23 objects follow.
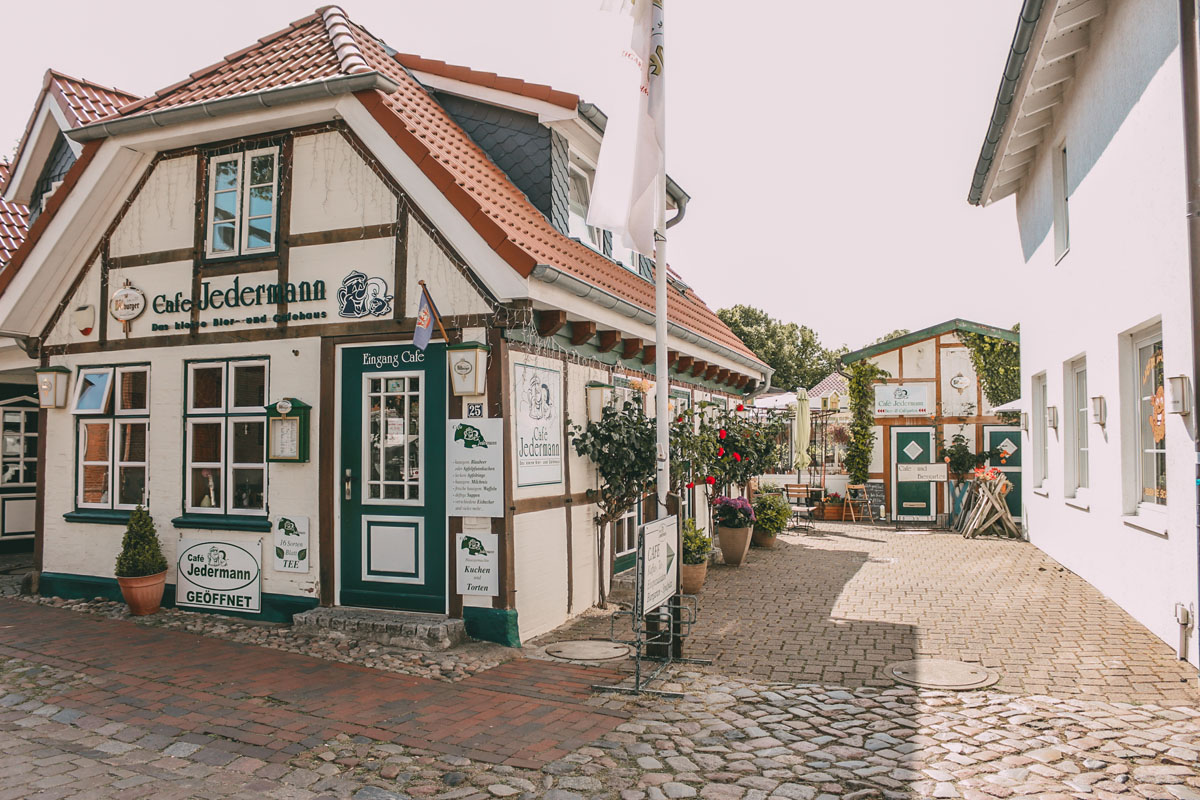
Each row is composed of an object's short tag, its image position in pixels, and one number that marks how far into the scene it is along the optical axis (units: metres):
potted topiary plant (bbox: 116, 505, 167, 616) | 8.34
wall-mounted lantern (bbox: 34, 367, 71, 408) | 9.30
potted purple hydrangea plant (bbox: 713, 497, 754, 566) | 11.81
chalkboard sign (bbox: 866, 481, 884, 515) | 19.09
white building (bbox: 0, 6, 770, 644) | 7.29
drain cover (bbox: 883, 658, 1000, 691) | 5.99
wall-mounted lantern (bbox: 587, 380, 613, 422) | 8.91
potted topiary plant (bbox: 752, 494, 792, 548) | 13.72
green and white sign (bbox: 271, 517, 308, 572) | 7.89
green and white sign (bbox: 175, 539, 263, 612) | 8.17
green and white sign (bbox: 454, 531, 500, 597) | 7.12
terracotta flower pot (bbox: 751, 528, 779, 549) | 13.95
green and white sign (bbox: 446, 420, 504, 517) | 7.10
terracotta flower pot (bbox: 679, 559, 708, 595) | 9.59
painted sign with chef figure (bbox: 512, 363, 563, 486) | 7.50
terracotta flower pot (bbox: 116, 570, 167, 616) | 8.36
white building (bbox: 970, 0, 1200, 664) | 6.57
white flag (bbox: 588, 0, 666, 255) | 6.45
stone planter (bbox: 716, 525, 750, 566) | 11.82
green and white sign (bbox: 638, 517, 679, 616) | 6.05
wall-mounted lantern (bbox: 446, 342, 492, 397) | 7.09
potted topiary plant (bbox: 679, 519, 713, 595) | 9.61
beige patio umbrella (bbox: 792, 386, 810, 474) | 18.31
